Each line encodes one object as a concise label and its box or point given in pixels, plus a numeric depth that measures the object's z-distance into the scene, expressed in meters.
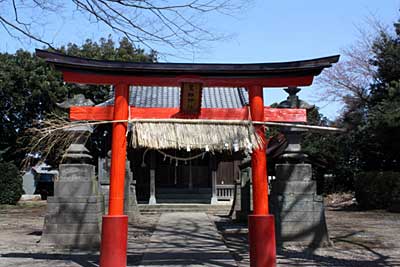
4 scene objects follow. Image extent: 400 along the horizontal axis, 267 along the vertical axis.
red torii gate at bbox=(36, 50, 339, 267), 7.24
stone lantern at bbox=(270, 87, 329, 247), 10.70
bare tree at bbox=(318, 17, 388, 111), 29.90
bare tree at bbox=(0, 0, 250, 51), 8.14
